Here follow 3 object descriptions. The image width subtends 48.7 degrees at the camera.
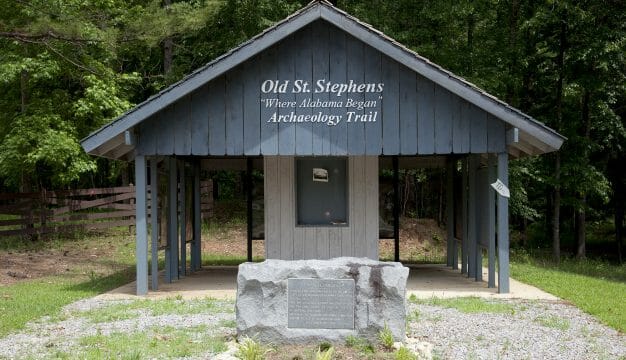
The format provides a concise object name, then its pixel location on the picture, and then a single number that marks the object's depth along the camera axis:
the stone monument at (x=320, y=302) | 7.68
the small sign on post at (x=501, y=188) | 11.95
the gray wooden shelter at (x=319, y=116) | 12.16
